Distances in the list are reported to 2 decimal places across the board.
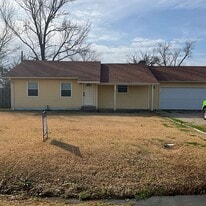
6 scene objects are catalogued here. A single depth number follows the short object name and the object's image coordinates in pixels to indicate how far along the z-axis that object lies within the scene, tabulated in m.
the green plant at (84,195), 4.00
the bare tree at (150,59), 40.21
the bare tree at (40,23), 26.83
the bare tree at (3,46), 26.66
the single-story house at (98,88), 15.90
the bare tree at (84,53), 28.71
